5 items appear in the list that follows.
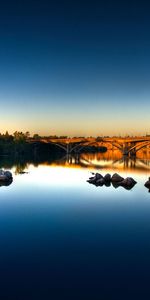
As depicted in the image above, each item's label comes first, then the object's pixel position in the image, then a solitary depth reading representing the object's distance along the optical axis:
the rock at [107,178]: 28.64
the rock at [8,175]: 28.91
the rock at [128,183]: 26.51
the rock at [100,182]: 27.57
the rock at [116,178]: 28.31
